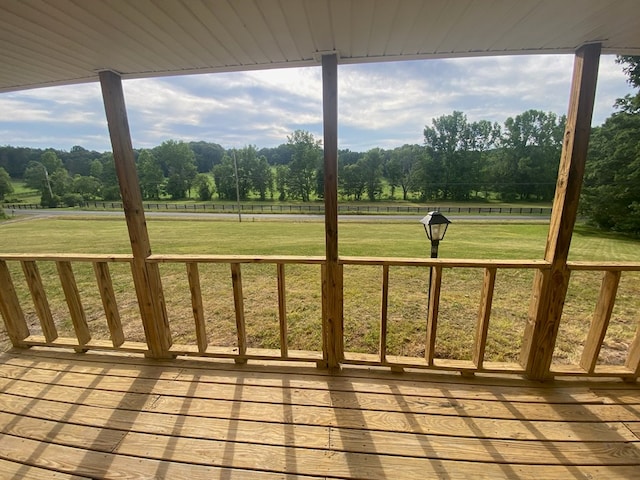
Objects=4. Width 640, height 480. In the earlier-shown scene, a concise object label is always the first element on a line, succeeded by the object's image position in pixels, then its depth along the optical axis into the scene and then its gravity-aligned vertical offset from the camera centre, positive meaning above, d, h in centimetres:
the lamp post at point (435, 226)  268 -54
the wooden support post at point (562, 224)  145 -32
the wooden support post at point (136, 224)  179 -32
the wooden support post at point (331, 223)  161 -31
